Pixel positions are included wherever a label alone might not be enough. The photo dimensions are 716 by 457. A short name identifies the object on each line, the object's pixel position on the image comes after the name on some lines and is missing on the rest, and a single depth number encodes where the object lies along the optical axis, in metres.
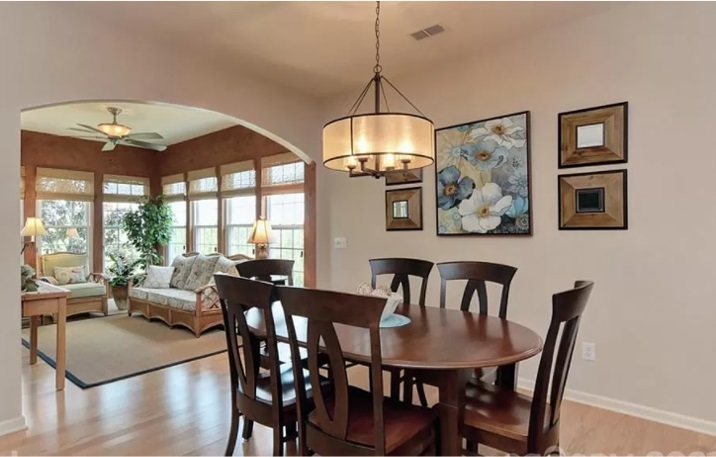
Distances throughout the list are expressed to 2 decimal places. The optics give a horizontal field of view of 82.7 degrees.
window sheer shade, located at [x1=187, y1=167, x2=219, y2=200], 6.98
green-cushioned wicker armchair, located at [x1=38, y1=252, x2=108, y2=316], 5.94
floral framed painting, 3.25
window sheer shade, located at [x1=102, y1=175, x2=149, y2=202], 7.50
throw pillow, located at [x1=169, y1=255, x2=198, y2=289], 5.99
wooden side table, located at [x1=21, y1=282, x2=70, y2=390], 3.25
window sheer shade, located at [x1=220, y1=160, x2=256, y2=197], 6.29
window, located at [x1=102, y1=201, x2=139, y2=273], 7.46
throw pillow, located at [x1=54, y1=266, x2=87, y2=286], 6.24
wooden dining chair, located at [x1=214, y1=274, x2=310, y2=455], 1.87
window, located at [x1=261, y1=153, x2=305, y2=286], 5.65
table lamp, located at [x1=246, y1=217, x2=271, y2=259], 5.20
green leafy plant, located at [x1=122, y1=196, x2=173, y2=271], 7.44
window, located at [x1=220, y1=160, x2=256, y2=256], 6.35
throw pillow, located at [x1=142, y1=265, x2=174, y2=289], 6.00
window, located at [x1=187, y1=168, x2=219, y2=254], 7.02
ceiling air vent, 3.05
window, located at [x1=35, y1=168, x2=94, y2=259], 6.74
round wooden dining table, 1.62
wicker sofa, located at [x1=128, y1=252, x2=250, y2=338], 4.96
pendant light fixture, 2.10
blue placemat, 2.17
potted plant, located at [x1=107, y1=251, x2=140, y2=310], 6.46
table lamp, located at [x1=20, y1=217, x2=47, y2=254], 5.84
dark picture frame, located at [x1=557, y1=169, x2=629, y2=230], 2.83
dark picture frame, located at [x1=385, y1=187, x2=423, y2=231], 3.92
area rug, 3.68
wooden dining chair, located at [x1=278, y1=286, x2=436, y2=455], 1.53
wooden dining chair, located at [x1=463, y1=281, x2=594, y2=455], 1.59
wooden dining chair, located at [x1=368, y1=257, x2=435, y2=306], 2.94
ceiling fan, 4.94
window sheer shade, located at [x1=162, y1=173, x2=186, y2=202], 7.62
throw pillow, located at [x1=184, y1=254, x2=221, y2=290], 5.61
